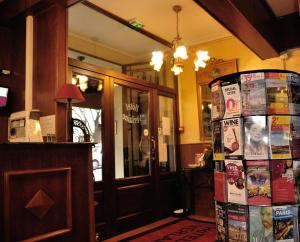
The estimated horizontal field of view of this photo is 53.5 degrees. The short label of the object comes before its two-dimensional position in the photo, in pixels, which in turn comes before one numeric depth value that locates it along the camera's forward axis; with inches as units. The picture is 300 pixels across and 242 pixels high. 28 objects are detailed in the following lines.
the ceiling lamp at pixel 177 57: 161.6
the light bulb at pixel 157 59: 169.8
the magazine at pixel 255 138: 91.9
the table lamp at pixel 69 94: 119.6
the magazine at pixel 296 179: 92.7
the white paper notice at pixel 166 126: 215.7
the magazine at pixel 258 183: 91.0
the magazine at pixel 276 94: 93.3
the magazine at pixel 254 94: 93.5
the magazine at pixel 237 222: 93.4
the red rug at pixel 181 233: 153.1
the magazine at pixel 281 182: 90.9
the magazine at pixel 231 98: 96.7
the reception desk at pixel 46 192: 79.5
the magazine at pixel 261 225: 90.3
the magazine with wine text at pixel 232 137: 95.3
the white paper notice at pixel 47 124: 128.3
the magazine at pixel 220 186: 99.5
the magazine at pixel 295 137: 93.7
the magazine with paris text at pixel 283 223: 90.1
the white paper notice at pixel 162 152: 207.9
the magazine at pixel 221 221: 99.4
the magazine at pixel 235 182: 94.0
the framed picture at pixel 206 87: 215.0
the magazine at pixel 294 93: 95.1
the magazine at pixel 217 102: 101.7
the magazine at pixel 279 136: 91.7
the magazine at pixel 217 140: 101.4
